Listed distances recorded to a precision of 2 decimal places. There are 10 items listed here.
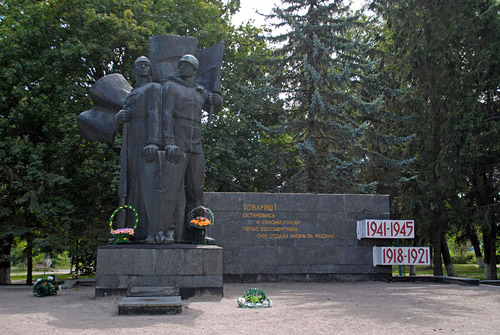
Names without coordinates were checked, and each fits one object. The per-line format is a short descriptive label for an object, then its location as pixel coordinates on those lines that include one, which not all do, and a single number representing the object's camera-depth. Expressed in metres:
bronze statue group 8.59
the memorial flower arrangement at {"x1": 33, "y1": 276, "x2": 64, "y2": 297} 8.63
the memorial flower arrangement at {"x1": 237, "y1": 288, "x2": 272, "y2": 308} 7.01
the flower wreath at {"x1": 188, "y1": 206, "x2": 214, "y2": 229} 8.76
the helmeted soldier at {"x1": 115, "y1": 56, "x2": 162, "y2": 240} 8.61
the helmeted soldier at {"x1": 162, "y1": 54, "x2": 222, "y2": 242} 8.67
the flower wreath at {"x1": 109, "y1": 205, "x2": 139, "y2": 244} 8.34
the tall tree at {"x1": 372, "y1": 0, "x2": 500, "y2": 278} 15.33
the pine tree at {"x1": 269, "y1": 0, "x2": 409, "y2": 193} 16.44
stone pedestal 8.03
